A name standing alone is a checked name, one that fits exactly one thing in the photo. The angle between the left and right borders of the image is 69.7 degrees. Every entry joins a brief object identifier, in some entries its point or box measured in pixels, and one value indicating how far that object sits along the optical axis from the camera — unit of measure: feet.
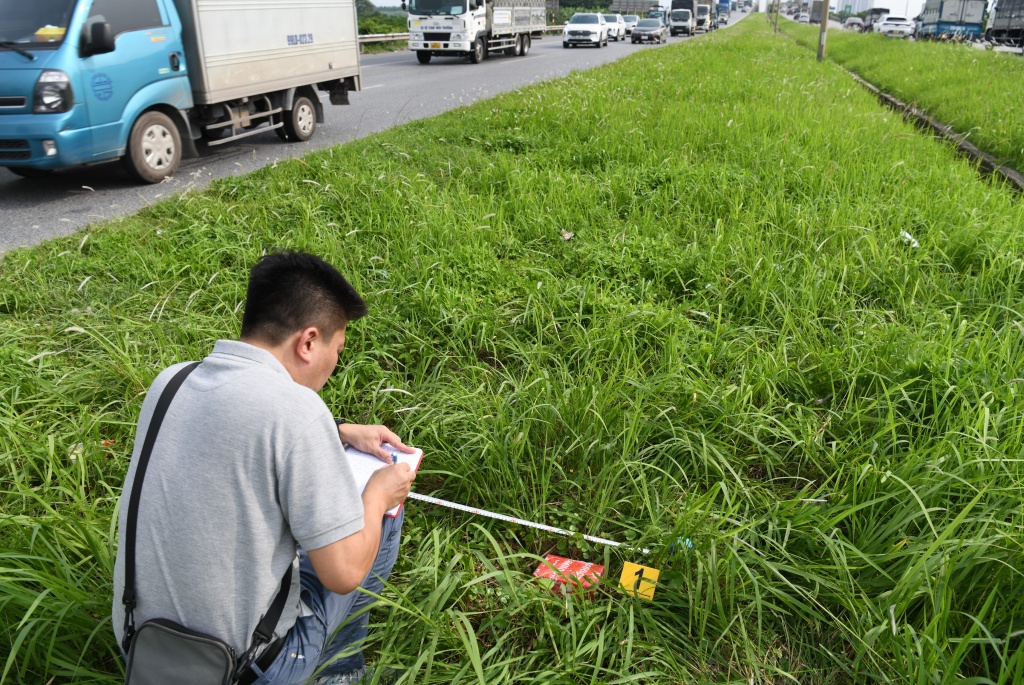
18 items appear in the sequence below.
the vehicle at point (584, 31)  114.73
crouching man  5.35
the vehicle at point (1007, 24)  106.01
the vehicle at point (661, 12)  179.44
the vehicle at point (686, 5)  180.34
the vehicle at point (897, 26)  169.86
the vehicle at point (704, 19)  199.52
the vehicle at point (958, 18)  139.33
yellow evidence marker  8.14
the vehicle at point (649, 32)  136.24
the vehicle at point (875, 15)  219.47
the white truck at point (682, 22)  172.65
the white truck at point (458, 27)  73.67
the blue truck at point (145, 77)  22.21
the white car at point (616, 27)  140.67
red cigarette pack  8.29
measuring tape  8.89
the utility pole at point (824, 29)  68.95
